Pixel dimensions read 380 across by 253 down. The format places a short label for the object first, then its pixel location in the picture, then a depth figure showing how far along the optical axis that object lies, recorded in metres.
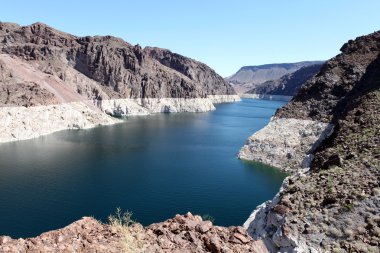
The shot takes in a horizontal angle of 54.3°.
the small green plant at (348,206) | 23.39
